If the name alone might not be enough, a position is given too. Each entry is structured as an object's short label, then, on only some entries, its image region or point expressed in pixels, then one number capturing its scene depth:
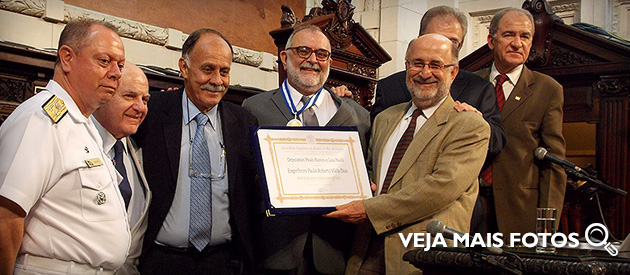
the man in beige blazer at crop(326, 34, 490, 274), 2.92
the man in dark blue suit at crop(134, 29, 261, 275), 2.90
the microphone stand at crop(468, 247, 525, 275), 2.05
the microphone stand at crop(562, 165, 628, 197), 3.25
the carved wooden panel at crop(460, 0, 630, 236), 4.69
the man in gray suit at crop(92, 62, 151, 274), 2.79
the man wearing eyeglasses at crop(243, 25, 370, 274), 3.17
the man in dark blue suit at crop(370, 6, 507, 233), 3.30
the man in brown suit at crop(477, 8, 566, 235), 3.52
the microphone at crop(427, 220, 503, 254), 2.21
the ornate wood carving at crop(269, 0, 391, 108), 5.17
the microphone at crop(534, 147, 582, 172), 3.30
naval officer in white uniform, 1.98
